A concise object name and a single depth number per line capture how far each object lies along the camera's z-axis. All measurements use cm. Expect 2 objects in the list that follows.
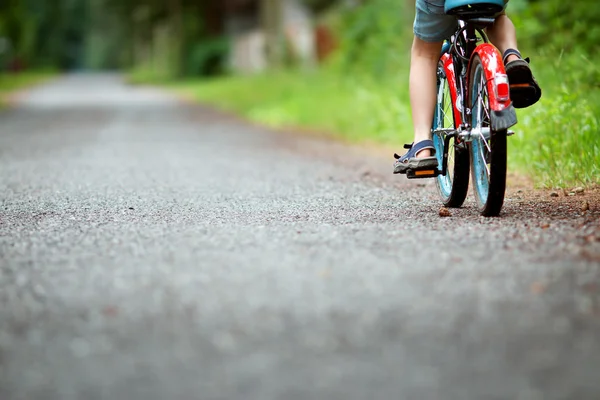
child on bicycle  865
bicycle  802
